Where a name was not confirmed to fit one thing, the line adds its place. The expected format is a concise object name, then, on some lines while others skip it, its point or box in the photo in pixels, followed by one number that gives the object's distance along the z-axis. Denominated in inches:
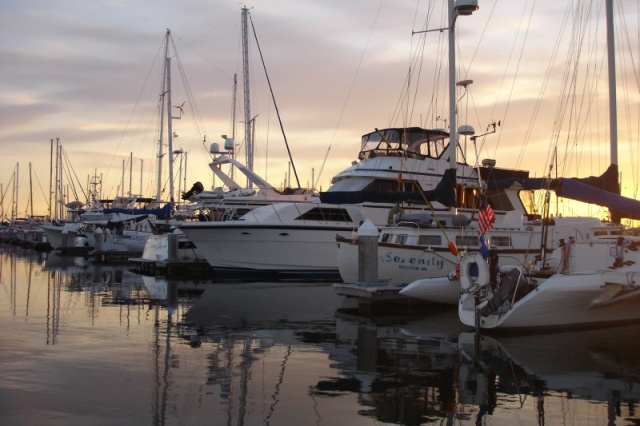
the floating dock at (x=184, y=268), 1251.8
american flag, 642.8
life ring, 592.7
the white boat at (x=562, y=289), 577.6
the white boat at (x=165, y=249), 1317.7
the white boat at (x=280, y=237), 1138.0
